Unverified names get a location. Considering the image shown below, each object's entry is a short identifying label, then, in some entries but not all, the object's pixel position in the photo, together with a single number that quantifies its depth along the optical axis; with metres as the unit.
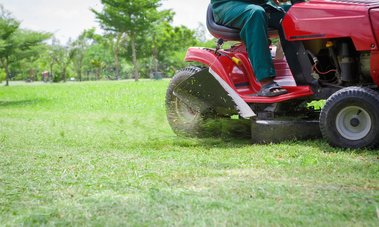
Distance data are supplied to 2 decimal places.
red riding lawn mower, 4.23
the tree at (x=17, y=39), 21.03
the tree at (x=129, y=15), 42.41
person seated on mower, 4.77
